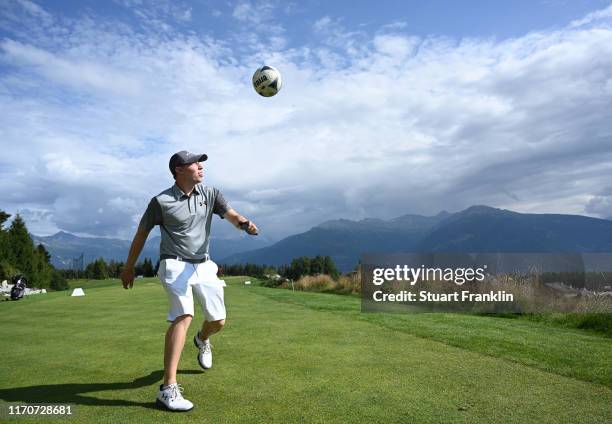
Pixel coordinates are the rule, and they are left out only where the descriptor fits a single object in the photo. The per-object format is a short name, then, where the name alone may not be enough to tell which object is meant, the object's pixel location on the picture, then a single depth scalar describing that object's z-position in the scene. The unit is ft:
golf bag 68.59
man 15.97
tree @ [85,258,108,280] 503.08
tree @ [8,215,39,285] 207.00
